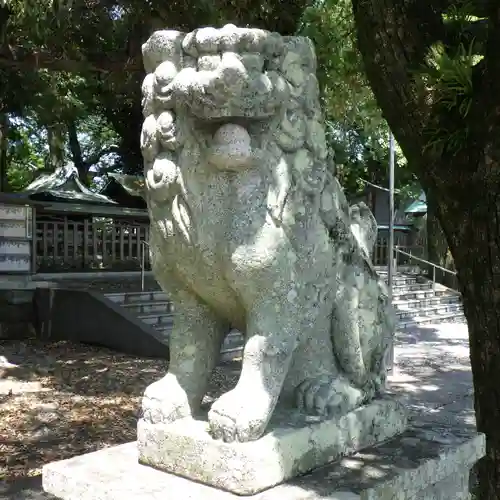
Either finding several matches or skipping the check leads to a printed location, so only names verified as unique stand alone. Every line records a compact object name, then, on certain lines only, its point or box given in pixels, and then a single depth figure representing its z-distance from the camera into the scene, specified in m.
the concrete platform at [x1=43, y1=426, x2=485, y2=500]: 1.90
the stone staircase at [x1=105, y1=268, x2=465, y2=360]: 9.54
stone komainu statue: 1.89
